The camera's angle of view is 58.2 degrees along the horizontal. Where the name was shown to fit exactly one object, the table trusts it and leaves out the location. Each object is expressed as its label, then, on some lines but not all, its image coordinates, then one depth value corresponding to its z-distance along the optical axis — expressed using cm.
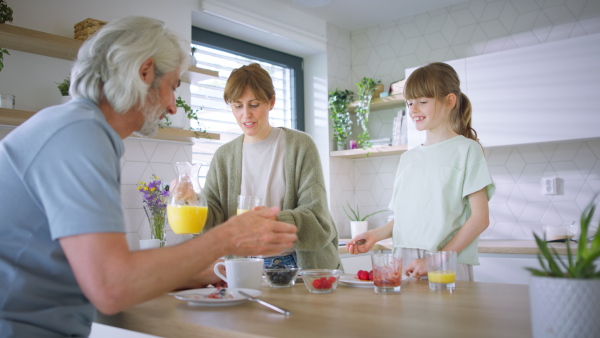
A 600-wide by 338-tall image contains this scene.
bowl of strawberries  141
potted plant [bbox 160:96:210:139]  299
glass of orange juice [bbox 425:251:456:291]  142
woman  205
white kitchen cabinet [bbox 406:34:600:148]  320
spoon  111
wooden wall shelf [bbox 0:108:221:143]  237
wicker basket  267
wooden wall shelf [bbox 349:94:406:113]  414
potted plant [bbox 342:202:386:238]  418
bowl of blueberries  155
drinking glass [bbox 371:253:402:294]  138
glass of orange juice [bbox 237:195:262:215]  157
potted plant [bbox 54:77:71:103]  259
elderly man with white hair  91
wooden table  95
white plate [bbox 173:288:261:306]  123
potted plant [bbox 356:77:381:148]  429
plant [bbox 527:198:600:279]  76
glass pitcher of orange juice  153
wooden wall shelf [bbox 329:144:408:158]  406
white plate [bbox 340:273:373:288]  151
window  378
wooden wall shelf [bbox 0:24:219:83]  240
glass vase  286
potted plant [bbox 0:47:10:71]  232
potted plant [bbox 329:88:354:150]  440
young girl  187
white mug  144
